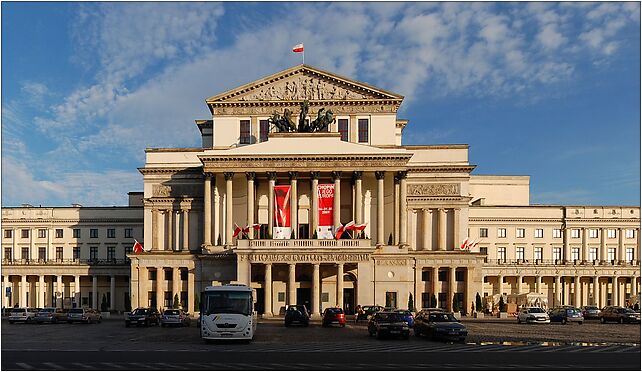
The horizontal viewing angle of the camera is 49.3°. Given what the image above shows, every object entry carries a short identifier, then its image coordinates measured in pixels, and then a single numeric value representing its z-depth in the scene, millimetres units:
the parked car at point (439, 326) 34500
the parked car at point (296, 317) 50750
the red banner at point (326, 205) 71250
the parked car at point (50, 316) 59594
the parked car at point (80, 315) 59750
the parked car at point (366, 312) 58969
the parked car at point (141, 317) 52716
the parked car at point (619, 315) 57344
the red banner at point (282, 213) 70812
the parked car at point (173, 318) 52125
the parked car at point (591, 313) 68875
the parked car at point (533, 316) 57238
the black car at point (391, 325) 36469
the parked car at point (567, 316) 58897
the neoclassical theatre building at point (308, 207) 70375
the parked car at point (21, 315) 59656
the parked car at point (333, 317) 50603
